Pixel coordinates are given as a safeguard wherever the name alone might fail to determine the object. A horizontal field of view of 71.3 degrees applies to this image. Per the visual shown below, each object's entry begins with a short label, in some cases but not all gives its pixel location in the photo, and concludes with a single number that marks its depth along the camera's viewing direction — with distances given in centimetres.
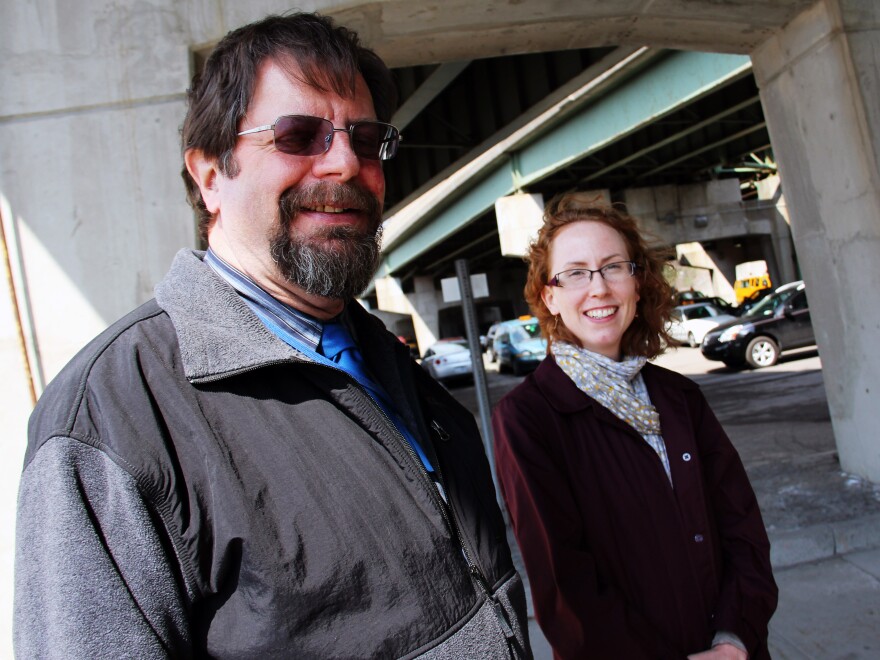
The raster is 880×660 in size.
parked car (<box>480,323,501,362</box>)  2464
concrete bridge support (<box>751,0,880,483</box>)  472
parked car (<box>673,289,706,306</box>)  2226
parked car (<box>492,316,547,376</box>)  1886
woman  181
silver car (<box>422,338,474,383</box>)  1945
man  96
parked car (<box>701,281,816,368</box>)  1388
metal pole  556
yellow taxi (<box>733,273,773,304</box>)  3124
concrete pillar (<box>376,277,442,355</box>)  4031
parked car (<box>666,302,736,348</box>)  1955
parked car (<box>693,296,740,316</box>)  2160
